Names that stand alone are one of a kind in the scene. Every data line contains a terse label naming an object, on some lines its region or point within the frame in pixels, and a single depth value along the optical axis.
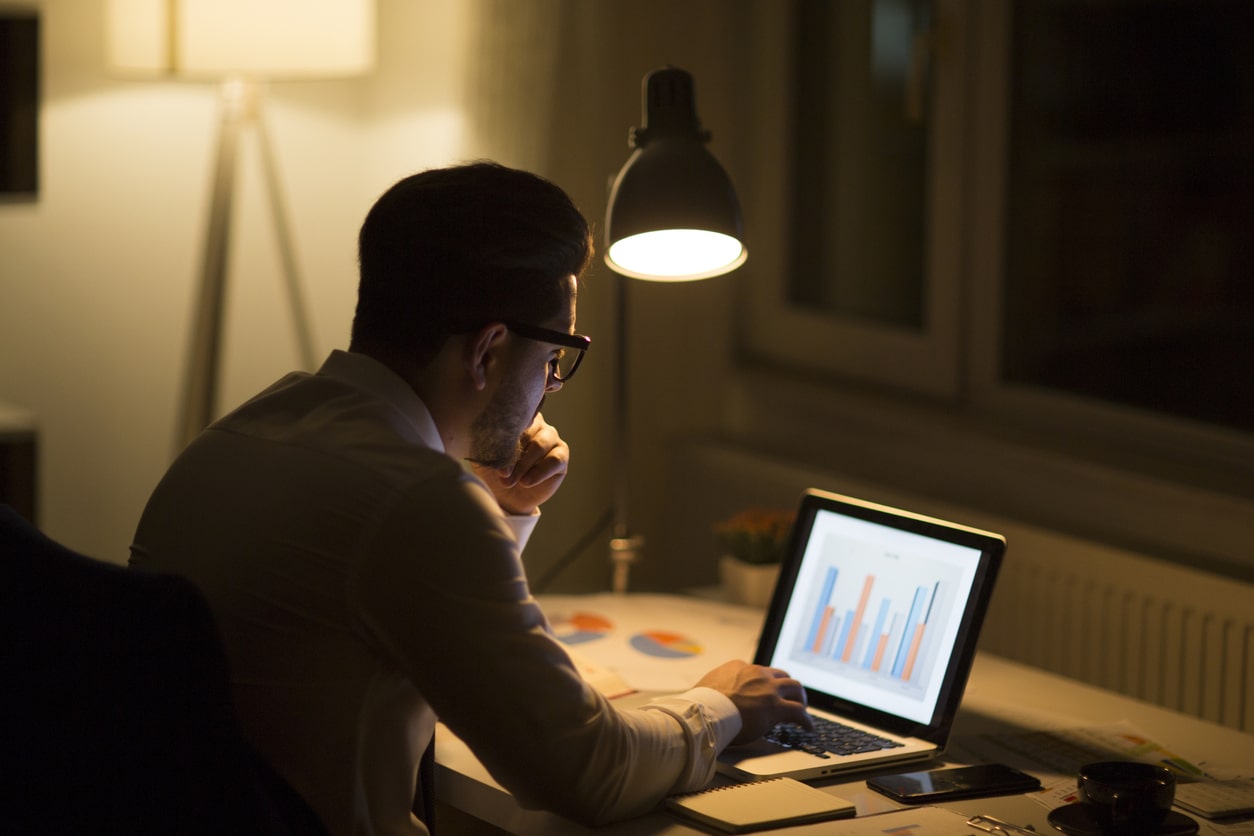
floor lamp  4.27
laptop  3.36
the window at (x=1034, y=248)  4.16
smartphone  3.25
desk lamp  3.53
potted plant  3.95
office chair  2.88
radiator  3.87
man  3.02
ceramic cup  3.16
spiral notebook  3.16
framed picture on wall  4.42
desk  3.20
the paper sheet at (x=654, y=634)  3.65
